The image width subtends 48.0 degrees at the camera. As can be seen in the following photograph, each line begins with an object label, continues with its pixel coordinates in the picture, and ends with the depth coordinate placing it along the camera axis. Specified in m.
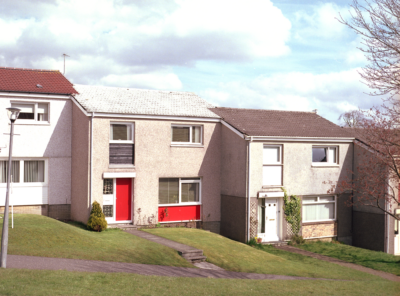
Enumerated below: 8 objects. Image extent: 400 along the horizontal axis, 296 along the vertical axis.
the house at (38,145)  20.81
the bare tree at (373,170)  17.69
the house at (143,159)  20.53
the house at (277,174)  21.80
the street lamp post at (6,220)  12.36
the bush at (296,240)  22.48
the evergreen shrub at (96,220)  19.45
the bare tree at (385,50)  13.10
